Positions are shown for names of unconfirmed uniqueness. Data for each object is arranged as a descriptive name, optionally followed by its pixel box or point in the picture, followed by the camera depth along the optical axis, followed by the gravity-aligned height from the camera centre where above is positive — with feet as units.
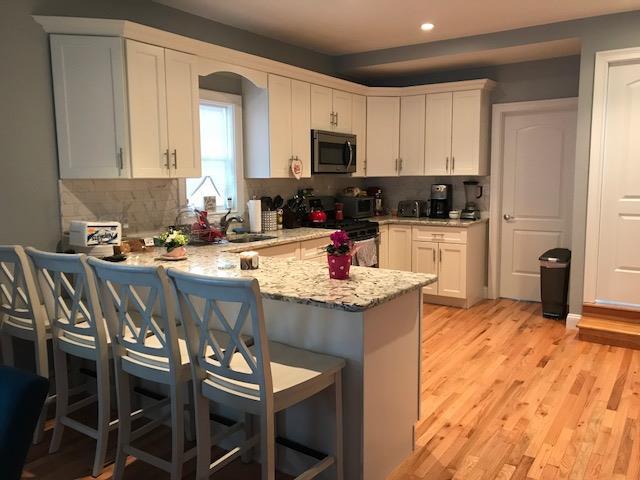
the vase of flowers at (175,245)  10.64 -1.21
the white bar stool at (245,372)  6.06 -2.38
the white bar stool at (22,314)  8.46 -2.19
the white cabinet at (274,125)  14.73 +1.68
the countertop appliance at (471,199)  18.52 -0.59
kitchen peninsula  7.21 -2.33
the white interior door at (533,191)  17.70 -0.30
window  14.39 +0.89
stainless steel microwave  16.42 +1.02
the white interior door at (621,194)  14.10 -0.34
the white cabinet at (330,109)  16.35 +2.37
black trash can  16.22 -3.11
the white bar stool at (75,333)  7.89 -2.32
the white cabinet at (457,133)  17.81 +1.70
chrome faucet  14.26 -1.05
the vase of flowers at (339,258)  8.05 -1.13
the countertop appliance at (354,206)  18.42 -0.79
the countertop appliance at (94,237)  10.48 -1.03
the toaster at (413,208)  19.59 -0.93
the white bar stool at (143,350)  6.92 -2.34
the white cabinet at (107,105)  10.65 +1.65
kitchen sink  13.64 -1.44
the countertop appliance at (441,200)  19.01 -0.62
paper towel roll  15.10 -0.89
